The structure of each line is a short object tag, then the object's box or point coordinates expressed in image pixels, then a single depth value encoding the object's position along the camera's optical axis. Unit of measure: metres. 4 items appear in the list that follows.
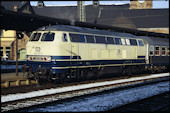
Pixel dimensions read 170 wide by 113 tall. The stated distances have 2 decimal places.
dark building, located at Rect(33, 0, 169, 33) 72.25
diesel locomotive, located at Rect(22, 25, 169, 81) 15.60
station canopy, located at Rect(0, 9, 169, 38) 18.22
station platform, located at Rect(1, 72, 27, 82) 20.30
